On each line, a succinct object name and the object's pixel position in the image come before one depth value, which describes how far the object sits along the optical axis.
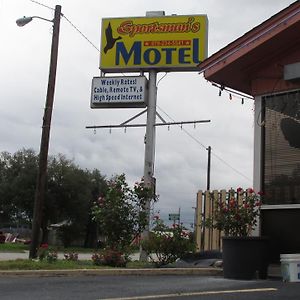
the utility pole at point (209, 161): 49.54
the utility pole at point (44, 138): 18.50
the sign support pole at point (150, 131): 22.73
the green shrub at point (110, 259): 13.82
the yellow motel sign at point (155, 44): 23.69
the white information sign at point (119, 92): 23.53
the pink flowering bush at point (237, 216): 11.05
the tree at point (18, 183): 41.19
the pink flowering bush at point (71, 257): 15.23
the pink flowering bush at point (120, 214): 14.85
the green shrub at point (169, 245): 14.05
